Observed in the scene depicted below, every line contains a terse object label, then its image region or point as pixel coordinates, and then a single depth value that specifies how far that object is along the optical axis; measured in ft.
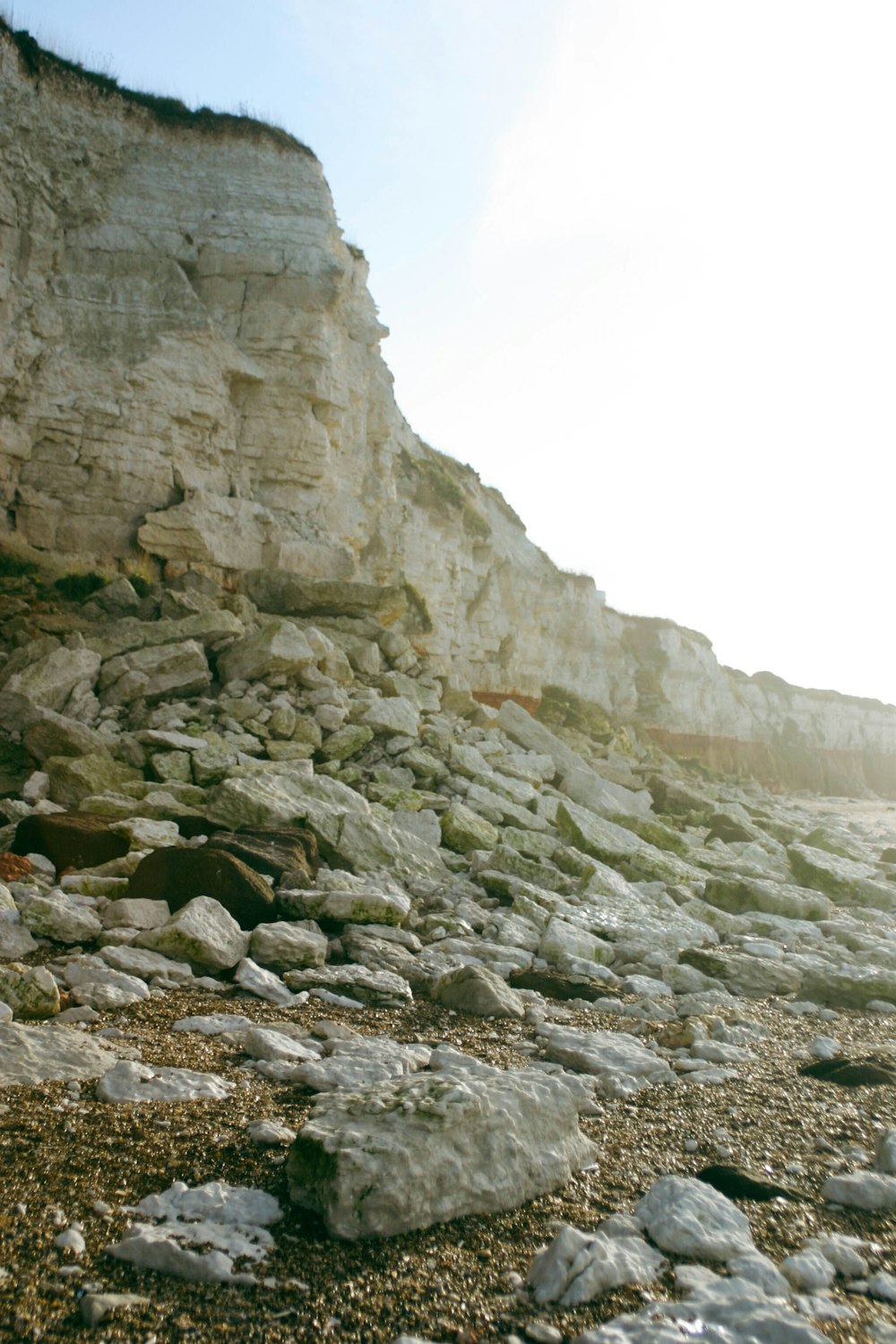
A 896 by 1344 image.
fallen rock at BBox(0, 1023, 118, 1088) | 9.31
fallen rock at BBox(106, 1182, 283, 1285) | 6.22
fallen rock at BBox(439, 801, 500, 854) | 25.30
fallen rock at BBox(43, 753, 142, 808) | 23.03
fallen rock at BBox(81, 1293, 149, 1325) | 5.56
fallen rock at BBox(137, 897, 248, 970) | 14.21
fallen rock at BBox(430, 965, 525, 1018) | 14.12
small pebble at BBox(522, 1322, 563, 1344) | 5.76
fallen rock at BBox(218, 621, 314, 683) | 30.32
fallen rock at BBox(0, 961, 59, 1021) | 11.32
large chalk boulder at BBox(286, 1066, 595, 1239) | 6.98
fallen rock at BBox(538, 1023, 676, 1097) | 11.35
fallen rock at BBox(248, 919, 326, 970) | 14.96
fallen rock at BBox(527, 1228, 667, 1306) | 6.29
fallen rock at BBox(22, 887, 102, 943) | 14.39
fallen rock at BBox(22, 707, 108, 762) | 24.64
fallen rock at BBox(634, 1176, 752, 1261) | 7.06
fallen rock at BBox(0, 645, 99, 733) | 26.07
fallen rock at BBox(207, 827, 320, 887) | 18.30
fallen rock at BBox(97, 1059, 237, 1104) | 9.16
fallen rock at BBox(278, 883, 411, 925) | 17.15
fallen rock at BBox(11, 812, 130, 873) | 18.31
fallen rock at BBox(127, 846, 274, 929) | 16.30
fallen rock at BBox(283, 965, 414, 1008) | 14.30
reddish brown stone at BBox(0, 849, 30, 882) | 17.06
